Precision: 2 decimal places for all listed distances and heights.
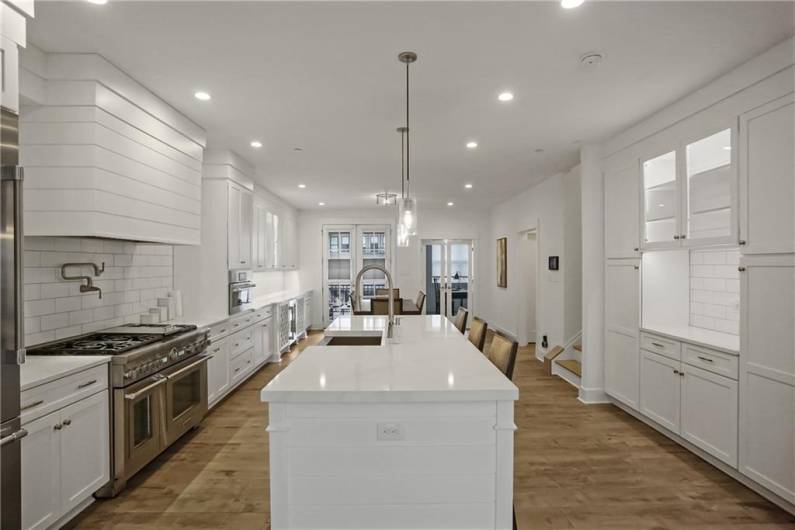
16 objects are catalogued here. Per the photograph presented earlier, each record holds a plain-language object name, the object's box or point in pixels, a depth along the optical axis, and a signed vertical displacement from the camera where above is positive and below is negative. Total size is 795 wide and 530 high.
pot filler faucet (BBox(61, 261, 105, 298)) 2.93 -0.12
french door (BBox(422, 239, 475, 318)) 9.16 -0.19
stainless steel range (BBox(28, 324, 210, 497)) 2.52 -0.77
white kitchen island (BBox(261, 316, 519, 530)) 1.63 -0.73
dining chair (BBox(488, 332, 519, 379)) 2.12 -0.45
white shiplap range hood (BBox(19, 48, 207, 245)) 2.47 +0.72
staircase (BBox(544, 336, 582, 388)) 5.07 -1.17
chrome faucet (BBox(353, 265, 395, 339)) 2.54 -0.28
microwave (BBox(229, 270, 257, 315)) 4.63 -0.27
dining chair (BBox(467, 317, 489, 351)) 2.84 -0.45
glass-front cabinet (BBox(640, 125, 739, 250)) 2.76 +0.52
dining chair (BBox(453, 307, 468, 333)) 3.48 -0.44
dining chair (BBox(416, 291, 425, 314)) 5.87 -0.48
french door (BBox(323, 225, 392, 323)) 9.05 +0.24
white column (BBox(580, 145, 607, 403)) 4.27 -0.13
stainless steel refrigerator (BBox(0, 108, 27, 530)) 1.53 -0.16
